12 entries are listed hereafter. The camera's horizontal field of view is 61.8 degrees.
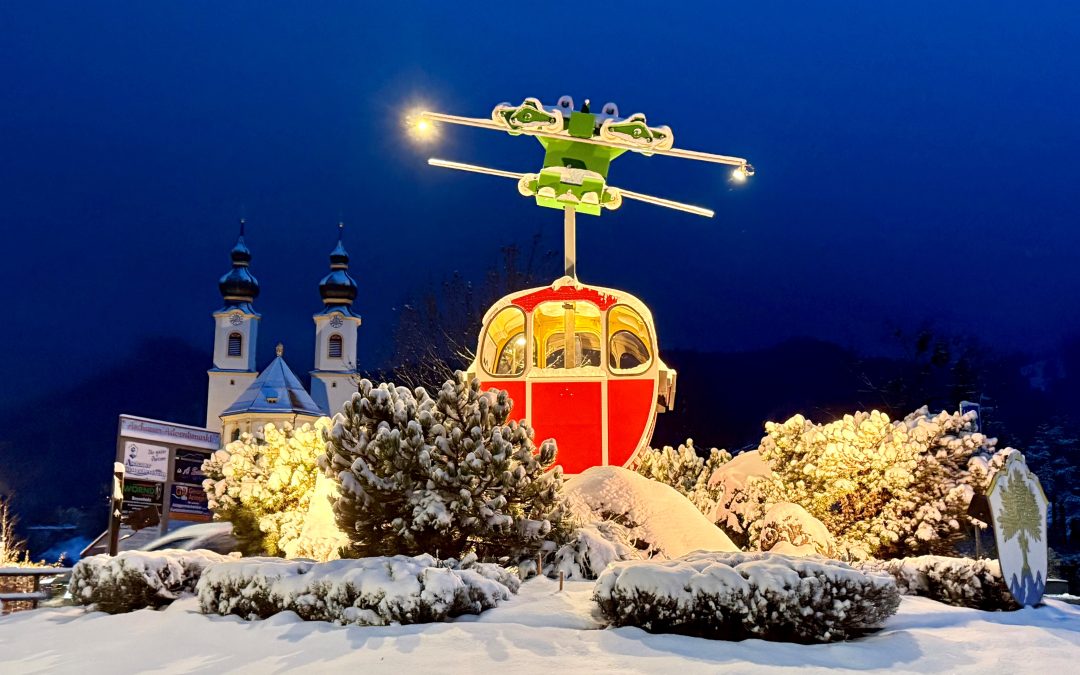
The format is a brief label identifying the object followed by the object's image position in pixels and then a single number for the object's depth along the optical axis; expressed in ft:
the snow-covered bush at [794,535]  32.12
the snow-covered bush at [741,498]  36.47
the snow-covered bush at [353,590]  19.99
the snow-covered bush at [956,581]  24.41
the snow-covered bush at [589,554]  26.84
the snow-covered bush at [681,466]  47.62
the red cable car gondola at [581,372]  38.50
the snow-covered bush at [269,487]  40.57
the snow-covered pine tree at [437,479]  26.05
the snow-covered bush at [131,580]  24.53
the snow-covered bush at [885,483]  36.06
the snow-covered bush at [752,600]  18.63
